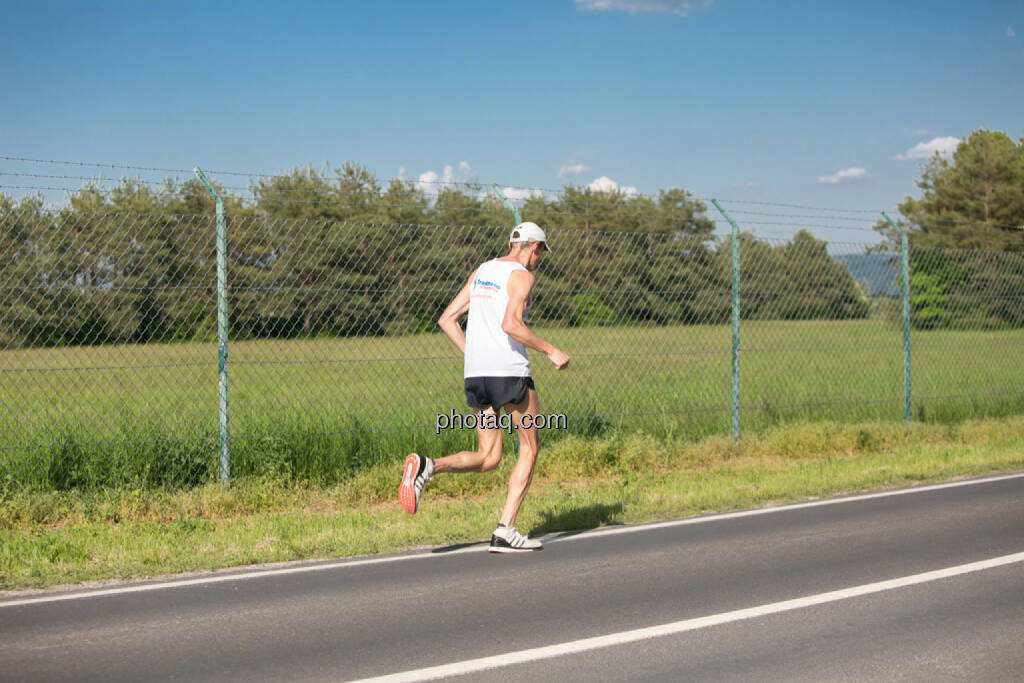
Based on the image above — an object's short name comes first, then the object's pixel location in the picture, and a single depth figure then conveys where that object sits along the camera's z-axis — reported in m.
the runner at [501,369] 6.01
